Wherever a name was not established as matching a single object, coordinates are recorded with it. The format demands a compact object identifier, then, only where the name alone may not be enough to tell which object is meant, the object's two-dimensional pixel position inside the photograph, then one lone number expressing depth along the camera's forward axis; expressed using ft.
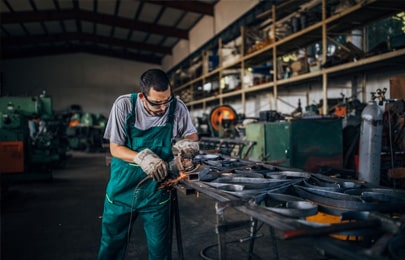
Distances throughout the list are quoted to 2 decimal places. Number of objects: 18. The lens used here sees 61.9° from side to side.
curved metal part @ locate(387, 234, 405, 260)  3.15
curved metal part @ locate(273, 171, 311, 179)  6.46
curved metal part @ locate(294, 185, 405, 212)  4.33
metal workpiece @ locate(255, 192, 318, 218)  4.05
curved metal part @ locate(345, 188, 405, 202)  4.68
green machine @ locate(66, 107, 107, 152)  43.50
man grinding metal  6.27
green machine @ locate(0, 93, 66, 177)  18.25
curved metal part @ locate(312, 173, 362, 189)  5.59
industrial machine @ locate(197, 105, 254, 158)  17.53
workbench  3.15
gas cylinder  10.17
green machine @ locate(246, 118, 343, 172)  12.74
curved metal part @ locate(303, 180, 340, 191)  5.32
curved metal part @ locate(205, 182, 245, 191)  5.31
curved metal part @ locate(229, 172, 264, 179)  6.40
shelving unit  14.88
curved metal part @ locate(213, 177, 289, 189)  5.53
